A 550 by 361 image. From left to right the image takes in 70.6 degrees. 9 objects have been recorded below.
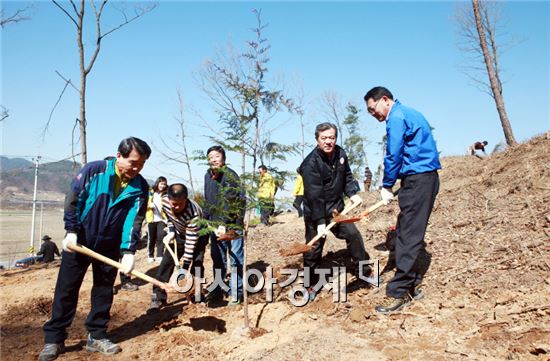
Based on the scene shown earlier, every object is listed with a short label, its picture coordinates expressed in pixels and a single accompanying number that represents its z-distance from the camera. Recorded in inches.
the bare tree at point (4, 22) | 349.7
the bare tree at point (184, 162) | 664.1
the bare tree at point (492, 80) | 436.1
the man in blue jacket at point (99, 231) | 138.9
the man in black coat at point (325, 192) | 165.1
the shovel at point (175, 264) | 181.2
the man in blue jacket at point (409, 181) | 139.6
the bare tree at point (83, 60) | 297.7
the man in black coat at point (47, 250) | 416.5
